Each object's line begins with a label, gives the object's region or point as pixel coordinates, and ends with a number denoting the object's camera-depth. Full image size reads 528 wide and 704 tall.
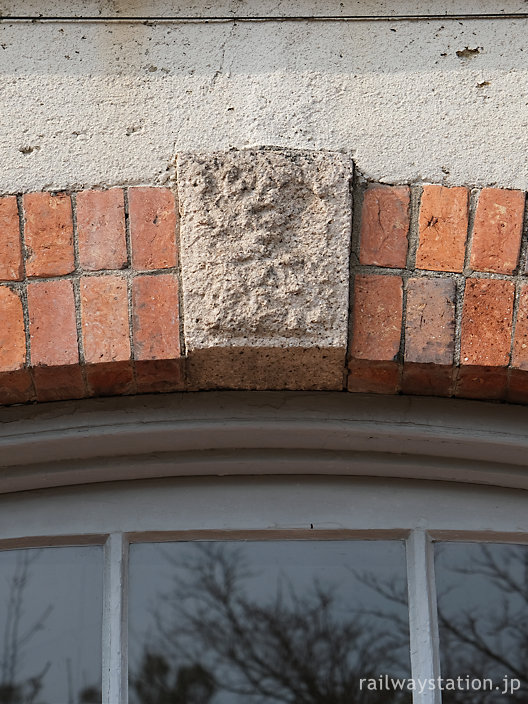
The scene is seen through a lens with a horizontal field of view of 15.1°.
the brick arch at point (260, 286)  2.46
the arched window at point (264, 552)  2.52
